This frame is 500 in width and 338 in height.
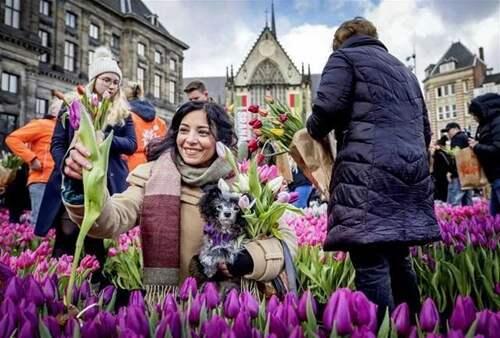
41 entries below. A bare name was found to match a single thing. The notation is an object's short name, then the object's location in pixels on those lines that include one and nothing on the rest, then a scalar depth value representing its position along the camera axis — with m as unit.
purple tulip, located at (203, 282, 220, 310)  1.58
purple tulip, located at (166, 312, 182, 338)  1.30
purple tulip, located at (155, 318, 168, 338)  1.24
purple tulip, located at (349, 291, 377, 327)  1.35
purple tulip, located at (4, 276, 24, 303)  1.48
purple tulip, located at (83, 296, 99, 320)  1.44
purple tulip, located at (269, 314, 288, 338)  1.29
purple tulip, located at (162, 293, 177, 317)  1.43
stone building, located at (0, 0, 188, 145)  25.16
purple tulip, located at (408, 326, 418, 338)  1.26
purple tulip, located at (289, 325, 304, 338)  1.20
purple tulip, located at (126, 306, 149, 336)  1.30
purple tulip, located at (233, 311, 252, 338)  1.26
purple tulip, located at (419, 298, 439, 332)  1.40
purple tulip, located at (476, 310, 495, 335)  1.30
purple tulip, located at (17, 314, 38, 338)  1.20
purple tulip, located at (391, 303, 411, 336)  1.35
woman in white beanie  3.68
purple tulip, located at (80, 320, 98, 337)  1.25
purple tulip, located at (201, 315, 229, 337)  1.24
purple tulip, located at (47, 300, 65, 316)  1.50
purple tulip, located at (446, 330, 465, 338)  1.21
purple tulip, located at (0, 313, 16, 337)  1.23
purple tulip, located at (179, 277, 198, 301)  1.72
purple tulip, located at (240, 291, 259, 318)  1.48
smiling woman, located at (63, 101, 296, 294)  2.26
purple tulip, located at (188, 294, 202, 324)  1.45
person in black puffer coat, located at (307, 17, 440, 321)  2.35
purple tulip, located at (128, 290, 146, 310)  1.47
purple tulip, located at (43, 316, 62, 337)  1.26
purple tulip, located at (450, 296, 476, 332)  1.34
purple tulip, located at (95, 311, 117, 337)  1.28
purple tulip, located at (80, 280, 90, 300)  1.75
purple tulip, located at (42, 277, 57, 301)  1.55
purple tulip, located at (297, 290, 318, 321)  1.46
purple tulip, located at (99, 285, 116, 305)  1.69
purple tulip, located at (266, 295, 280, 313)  1.48
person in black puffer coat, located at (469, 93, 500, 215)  5.20
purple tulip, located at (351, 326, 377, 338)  1.19
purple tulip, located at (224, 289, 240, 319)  1.47
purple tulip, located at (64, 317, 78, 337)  1.24
